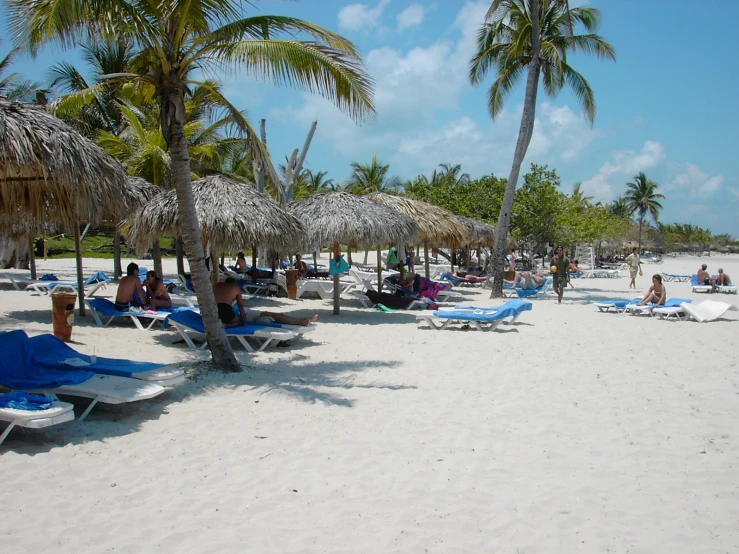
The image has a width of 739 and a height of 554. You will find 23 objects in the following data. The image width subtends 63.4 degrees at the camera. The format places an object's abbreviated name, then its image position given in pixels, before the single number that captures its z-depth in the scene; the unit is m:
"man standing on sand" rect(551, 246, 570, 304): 16.38
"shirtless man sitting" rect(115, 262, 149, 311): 10.28
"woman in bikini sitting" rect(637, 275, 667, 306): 13.15
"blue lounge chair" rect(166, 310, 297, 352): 8.27
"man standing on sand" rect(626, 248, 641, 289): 23.69
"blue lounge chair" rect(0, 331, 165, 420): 5.02
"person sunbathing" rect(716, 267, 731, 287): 20.17
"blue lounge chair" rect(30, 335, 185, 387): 5.58
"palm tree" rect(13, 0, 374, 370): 6.34
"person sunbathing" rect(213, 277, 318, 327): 8.55
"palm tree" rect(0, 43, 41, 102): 20.34
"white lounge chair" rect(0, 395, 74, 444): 4.21
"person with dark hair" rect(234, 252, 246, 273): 19.04
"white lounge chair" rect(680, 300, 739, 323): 11.99
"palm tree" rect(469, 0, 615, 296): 17.25
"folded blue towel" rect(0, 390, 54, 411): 4.36
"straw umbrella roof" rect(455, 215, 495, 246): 22.84
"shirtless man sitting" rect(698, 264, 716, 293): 20.14
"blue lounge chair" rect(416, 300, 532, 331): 10.88
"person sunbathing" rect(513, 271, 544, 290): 18.28
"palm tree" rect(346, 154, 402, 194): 43.41
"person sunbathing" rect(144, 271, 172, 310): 10.79
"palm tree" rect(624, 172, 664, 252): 70.25
